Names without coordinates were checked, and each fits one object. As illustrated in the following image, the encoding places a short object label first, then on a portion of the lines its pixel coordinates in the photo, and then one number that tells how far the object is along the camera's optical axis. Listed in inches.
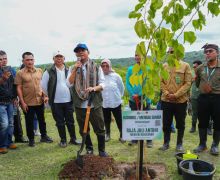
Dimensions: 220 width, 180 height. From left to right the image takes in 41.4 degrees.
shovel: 177.6
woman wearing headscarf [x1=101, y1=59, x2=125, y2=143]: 248.4
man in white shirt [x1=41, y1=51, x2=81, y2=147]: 231.1
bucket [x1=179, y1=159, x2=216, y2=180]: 149.0
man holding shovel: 191.5
